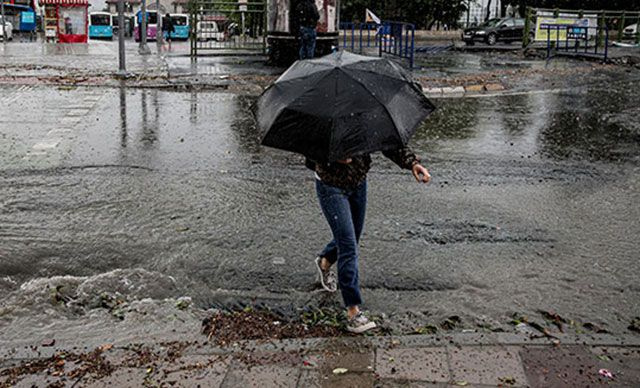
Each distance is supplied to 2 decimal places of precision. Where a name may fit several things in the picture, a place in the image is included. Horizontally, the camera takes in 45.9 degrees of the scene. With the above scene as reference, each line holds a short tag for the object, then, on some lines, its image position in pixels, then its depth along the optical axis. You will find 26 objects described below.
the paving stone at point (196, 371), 4.11
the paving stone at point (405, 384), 4.07
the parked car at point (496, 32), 37.72
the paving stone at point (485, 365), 4.16
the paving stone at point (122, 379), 4.09
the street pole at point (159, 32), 32.28
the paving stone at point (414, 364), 4.17
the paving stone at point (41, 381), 4.08
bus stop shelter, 40.56
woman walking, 4.81
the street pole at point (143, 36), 27.94
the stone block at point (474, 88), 16.50
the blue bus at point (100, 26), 61.34
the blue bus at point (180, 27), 62.22
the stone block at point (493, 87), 16.78
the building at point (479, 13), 46.58
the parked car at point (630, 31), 35.62
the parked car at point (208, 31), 24.33
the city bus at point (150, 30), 58.90
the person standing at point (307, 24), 17.70
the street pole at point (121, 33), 17.11
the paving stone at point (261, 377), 4.11
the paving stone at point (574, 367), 4.14
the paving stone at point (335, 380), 4.08
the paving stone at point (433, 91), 15.94
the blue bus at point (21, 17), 57.03
